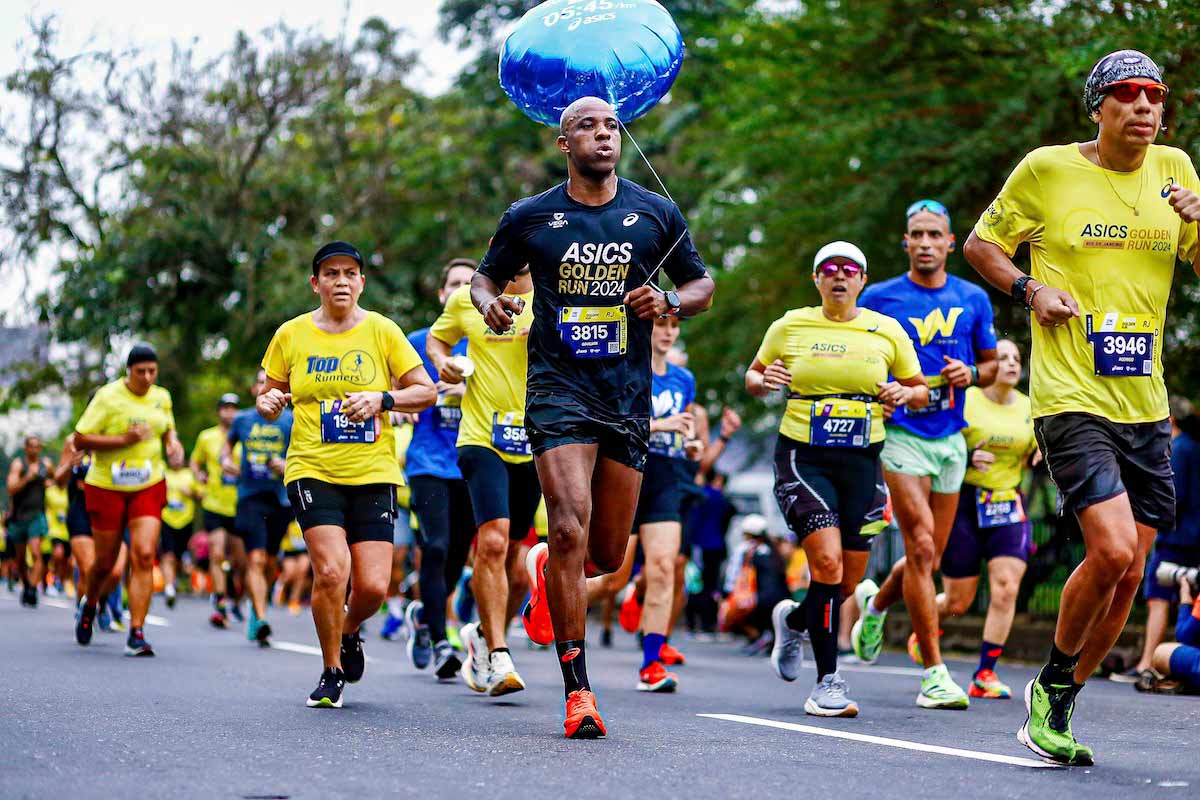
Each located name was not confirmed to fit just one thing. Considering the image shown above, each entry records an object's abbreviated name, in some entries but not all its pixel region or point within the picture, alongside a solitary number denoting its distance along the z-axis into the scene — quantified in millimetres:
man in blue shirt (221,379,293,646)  14805
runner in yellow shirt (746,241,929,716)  8555
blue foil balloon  9109
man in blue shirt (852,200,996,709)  9414
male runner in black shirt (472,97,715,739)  6824
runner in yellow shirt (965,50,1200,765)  6031
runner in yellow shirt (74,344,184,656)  12156
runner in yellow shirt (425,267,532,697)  9191
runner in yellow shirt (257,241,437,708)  8367
